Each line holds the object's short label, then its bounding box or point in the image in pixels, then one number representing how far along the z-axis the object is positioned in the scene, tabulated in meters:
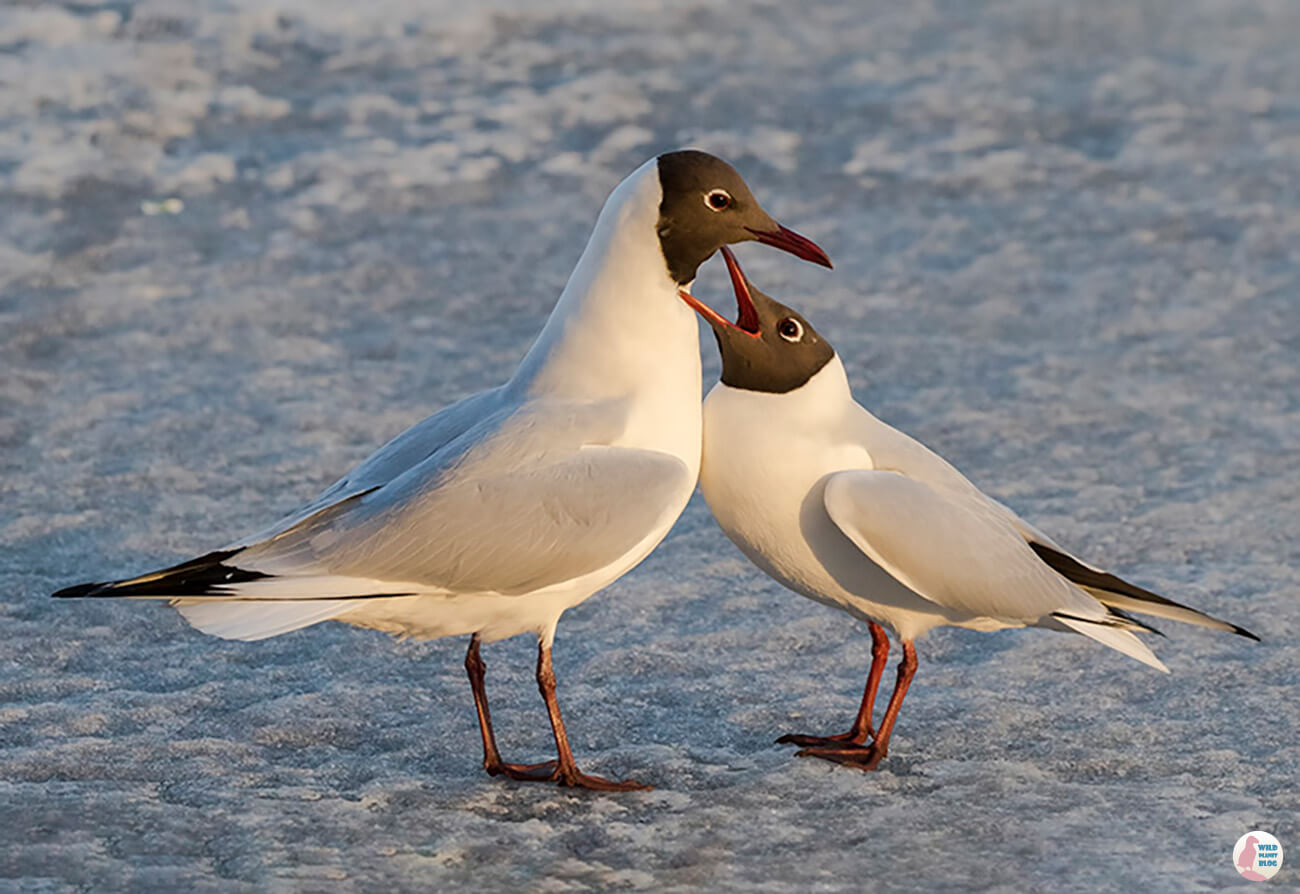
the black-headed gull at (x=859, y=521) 7.69
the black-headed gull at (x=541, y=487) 7.20
